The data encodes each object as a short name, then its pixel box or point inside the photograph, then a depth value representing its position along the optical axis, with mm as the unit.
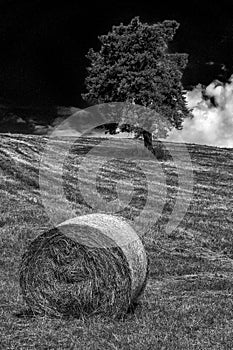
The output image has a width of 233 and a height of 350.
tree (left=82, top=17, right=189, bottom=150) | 55844
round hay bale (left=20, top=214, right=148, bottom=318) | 11930
